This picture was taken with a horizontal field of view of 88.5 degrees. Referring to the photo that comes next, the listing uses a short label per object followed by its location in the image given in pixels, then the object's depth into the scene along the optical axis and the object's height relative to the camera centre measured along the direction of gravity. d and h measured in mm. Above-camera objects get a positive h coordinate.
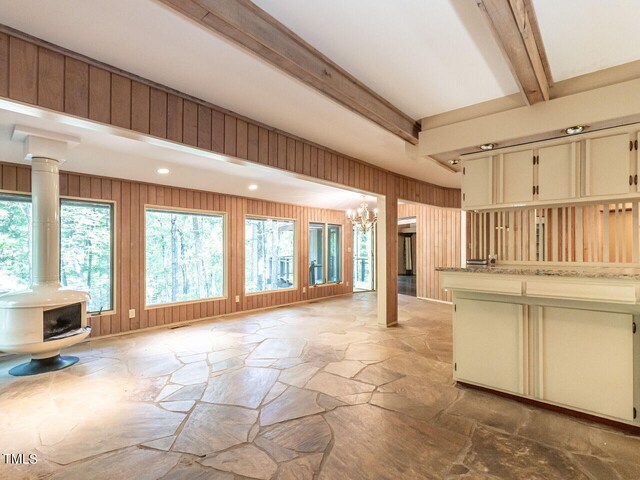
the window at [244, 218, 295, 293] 6777 -267
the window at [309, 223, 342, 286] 8125 -295
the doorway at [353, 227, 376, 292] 9844 -585
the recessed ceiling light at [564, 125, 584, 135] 2613 +902
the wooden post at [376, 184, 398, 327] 5297 -283
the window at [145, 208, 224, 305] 5367 -235
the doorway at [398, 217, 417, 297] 14305 -547
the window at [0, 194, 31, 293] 4109 +20
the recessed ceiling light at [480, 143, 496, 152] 3038 +894
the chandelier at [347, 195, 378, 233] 6855 +566
